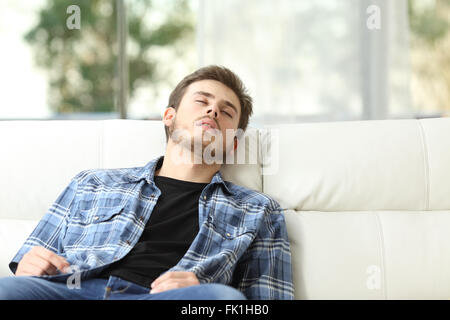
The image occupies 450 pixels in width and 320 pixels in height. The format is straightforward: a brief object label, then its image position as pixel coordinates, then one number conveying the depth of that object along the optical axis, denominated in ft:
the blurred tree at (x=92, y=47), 12.16
